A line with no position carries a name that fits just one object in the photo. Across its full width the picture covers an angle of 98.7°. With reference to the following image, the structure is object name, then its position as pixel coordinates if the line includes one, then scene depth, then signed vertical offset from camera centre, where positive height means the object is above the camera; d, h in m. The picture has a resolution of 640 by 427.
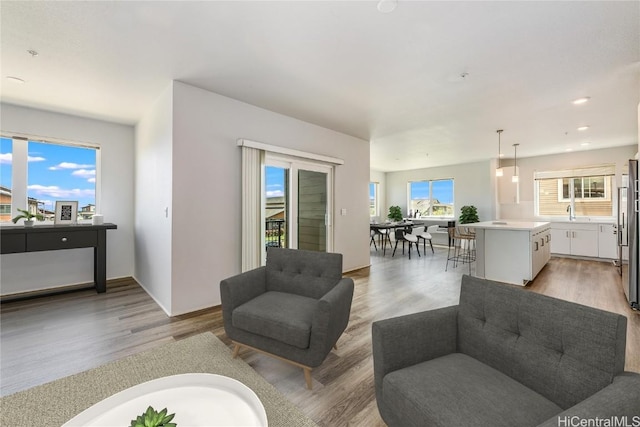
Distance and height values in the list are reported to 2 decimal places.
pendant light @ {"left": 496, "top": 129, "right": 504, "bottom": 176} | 5.06 +0.87
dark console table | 3.34 -0.34
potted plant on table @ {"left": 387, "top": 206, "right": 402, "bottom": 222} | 9.71 +0.06
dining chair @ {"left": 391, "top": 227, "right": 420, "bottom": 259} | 6.98 -0.58
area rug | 1.62 -1.19
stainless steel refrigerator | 3.38 -0.24
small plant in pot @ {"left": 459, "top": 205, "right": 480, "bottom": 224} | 8.05 +0.00
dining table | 7.44 -0.33
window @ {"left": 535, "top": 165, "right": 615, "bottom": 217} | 6.62 +0.60
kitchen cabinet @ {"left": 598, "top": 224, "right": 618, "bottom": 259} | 6.15 -0.60
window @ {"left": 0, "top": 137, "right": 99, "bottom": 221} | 3.84 +0.57
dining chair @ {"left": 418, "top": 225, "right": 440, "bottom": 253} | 7.33 -0.49
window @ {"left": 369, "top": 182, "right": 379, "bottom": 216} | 10.00 +0.57
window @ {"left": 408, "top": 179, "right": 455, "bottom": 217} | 9.07 +0.58
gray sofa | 1.05 -0.67
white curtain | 3.65 +0.11
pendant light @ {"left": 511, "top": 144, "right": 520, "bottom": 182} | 5.60 +1.59
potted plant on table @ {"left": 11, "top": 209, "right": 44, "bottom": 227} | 3.64 -0.05
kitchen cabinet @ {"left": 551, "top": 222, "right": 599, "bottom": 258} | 6.39 -0.57
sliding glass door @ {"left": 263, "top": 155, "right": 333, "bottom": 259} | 4.20 +0.17
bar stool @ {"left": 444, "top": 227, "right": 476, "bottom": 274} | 5.96 -0.93
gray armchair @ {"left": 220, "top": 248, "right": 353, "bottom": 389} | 1.92 -0.74
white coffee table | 1.16 -0.86
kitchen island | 4.43 -0.62
